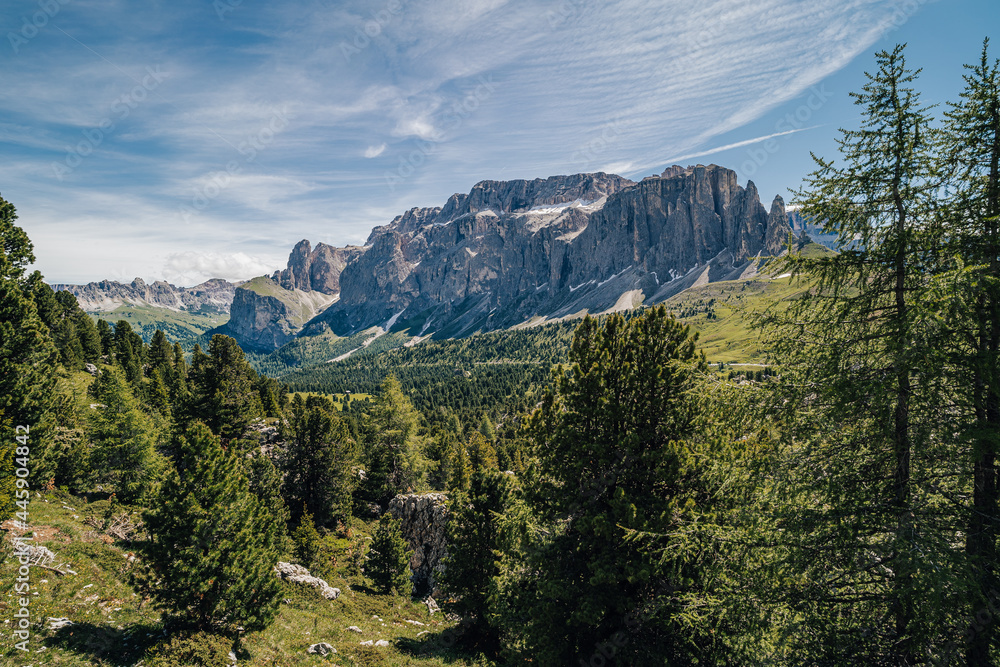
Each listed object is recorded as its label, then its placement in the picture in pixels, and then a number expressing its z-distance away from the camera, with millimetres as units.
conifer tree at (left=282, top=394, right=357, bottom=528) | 43875
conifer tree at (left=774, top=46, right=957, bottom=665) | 7723
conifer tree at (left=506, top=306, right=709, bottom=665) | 11008
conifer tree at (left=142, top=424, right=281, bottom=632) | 15500
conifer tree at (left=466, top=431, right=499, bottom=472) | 56469
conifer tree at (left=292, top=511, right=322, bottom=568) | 32562
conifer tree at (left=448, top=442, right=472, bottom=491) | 42750
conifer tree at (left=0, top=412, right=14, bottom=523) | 14517
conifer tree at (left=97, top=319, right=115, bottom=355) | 75062
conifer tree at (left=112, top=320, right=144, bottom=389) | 62416
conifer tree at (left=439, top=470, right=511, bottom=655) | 22953
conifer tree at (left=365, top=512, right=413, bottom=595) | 32875
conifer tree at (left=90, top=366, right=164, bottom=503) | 30719
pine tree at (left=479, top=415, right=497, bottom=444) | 104494
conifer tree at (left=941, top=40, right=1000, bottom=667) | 7020
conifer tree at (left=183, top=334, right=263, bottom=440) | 41719
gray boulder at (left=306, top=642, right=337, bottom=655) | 18328
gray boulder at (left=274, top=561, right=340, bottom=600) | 25562
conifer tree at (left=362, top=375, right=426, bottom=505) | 50312
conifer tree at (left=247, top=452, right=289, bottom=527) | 32781
